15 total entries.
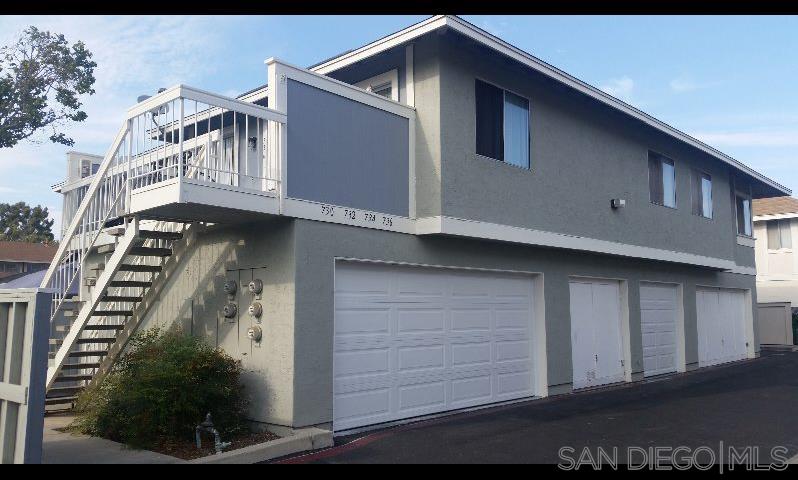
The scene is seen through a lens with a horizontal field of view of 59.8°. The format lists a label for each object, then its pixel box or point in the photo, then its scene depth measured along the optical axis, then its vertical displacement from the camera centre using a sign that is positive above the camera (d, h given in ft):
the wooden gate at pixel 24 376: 19.74 -1.85
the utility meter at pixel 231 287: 31.09 +1.11
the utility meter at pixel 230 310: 30.83 +0.08
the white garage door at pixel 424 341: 31.04 -1.49
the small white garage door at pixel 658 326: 52.29 -1.25
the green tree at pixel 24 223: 165.78 +21.52
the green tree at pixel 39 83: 59.52 +20.08
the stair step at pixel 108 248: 31.39 +2.89
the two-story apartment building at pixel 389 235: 28.78 +3.77
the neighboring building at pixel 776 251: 98.73 +8.59
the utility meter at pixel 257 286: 29.73 +1.10
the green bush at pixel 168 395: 27.14 -3.31
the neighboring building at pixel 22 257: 129.13 +10.37
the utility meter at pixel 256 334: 29.37 -0.94
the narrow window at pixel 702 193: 58.59 +9.98
